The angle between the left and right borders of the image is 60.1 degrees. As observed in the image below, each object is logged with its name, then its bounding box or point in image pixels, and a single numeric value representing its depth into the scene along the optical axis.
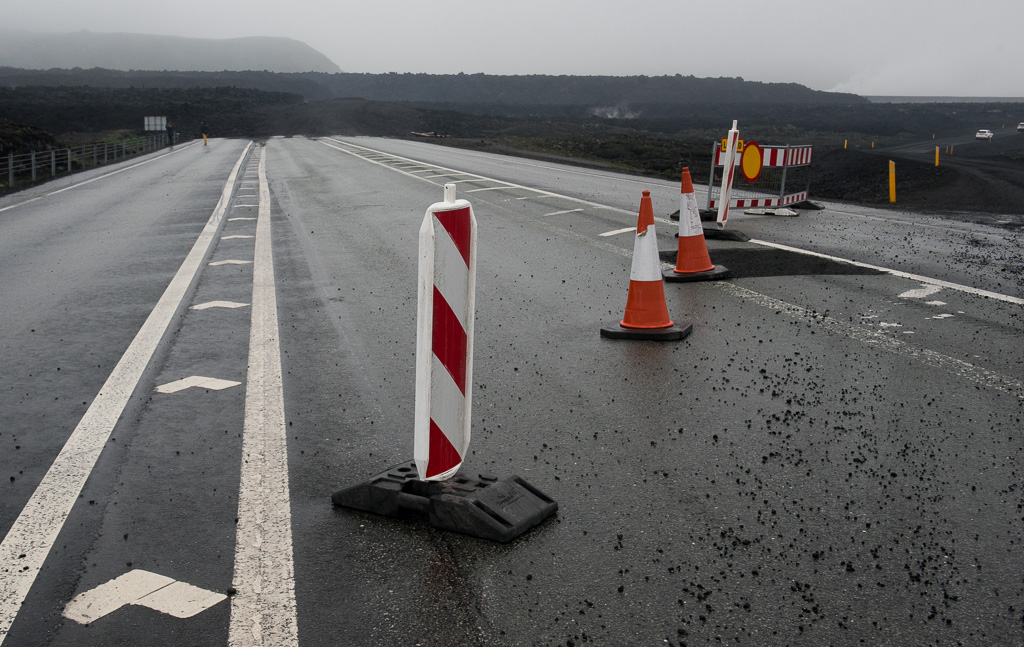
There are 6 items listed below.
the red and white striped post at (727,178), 12.19
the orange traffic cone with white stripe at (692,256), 8.92
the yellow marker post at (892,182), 22.28
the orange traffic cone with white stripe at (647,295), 6.82
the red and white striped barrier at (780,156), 13.09
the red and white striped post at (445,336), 3.61
